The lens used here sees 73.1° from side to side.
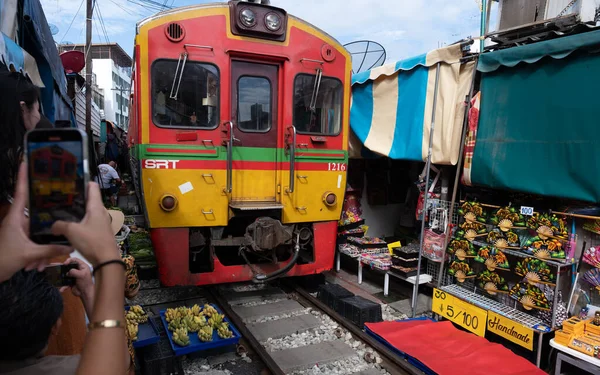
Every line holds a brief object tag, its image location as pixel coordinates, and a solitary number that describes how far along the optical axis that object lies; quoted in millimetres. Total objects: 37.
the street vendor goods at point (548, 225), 3722
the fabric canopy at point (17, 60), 3407
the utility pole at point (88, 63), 12342
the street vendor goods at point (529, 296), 3799
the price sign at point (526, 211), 3946
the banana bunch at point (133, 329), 3359
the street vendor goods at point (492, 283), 4238
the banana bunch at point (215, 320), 3926
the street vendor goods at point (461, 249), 4504
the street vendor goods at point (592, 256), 3475
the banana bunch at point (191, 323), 3869
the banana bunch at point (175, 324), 3883
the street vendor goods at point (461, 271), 4555
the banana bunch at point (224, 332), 3805
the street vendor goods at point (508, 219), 4070
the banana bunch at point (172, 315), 4016
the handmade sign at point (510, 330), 3684
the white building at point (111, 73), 34250
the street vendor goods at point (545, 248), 3725
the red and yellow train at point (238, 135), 4297
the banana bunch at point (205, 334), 3698
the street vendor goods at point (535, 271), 3750
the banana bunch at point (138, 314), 3715
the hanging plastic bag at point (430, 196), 5117
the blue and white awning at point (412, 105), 4625
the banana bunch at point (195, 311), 4128
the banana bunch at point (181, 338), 3611
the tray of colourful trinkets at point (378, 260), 5497
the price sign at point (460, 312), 4145
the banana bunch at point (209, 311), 4096
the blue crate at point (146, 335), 3377
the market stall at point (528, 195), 3502
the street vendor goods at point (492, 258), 4164
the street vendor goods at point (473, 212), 4448
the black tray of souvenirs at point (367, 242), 6297
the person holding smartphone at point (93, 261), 976
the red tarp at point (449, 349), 3449
